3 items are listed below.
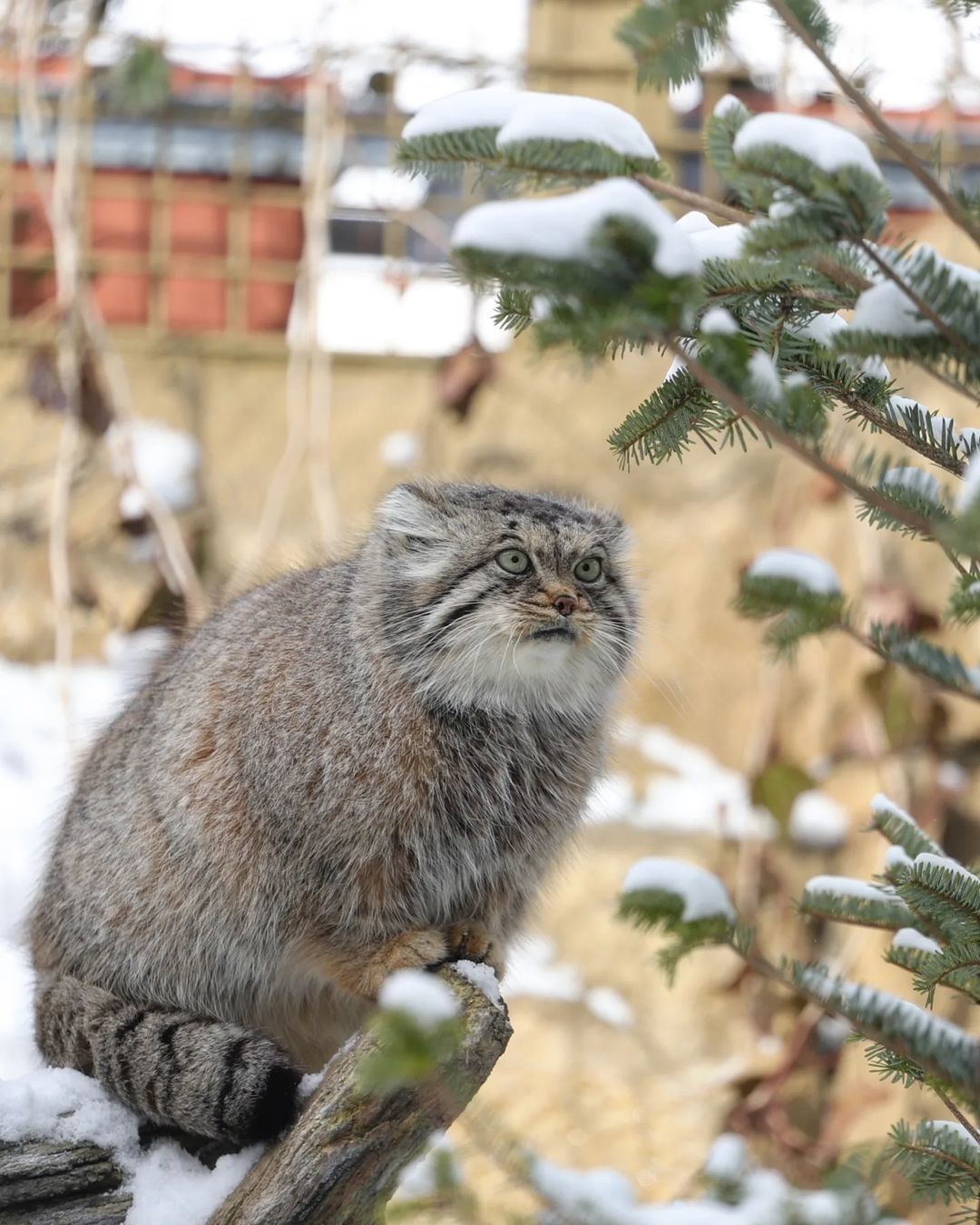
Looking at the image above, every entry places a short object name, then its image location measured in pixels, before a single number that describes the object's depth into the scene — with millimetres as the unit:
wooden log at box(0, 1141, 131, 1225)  4961
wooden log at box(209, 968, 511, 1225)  4734
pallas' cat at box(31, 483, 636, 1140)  5477
